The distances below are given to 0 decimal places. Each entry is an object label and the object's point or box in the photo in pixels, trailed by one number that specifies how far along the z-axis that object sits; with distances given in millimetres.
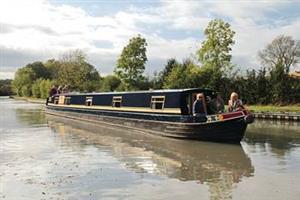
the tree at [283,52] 53469
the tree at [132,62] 40312
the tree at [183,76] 34631
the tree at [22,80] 93462
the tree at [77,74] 56688
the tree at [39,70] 100250
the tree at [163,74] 44656
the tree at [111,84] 49306
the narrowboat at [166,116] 15719
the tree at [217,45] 32750
